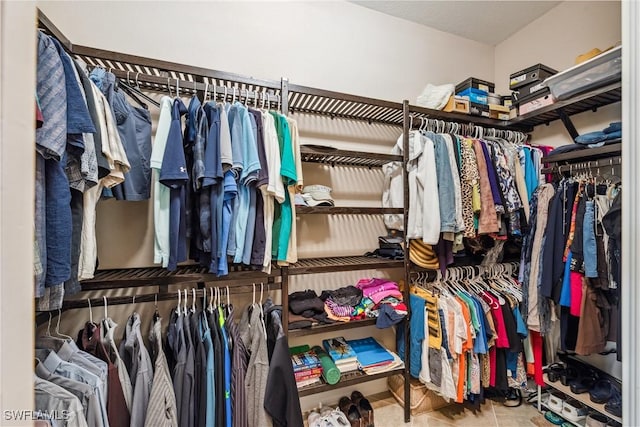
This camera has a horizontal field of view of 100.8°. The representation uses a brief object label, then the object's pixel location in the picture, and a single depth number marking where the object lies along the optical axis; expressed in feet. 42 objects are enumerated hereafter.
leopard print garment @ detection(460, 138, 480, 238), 5.02
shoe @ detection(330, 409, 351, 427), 4.83
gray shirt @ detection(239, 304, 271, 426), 3.84
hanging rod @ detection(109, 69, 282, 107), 3.88
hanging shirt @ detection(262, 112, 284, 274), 4.04
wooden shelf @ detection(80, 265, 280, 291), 3.64
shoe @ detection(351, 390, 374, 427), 5.04
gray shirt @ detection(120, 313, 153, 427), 3.25
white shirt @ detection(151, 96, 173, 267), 3.66
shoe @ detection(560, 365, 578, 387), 4.95
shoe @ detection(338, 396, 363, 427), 5.01
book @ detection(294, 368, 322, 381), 4.64
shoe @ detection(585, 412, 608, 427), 4.46
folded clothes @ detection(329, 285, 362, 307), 5.21
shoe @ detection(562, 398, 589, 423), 4.81
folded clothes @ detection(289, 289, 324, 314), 4.89
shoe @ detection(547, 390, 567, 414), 5.09
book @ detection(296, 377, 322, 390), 4.56
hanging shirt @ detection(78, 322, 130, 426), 3.07
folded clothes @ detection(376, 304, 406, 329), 4.88
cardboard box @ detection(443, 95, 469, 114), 5.82
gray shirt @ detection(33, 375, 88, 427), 2.54
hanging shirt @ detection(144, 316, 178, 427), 3.20
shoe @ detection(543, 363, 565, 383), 5.15
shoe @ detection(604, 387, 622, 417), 4.19
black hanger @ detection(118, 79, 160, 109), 4.03
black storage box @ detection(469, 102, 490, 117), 6.03
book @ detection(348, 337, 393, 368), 5.17
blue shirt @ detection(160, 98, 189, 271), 3.50
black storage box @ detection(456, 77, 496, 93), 6.19
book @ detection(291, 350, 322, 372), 4.74
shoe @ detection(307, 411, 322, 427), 4.91
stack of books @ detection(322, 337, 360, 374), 4.99
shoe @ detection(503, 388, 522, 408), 5.69
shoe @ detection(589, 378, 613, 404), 4.44
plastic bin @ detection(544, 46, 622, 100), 3.95
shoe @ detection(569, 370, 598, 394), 4.73
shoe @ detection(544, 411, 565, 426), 5.08
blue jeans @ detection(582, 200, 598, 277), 4.19
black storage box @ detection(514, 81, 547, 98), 5.67
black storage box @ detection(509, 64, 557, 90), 5.74
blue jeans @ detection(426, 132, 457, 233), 4.86
